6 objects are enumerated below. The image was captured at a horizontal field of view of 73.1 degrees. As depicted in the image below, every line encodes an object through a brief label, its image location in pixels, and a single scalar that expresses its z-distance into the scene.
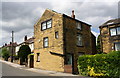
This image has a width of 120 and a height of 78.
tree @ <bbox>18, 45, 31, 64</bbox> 19.01
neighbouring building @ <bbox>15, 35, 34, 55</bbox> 25.97
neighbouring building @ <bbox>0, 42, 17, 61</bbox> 41.90
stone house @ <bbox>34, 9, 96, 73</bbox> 12.36
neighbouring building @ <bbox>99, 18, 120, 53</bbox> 13.32
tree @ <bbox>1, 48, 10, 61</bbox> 30.88
